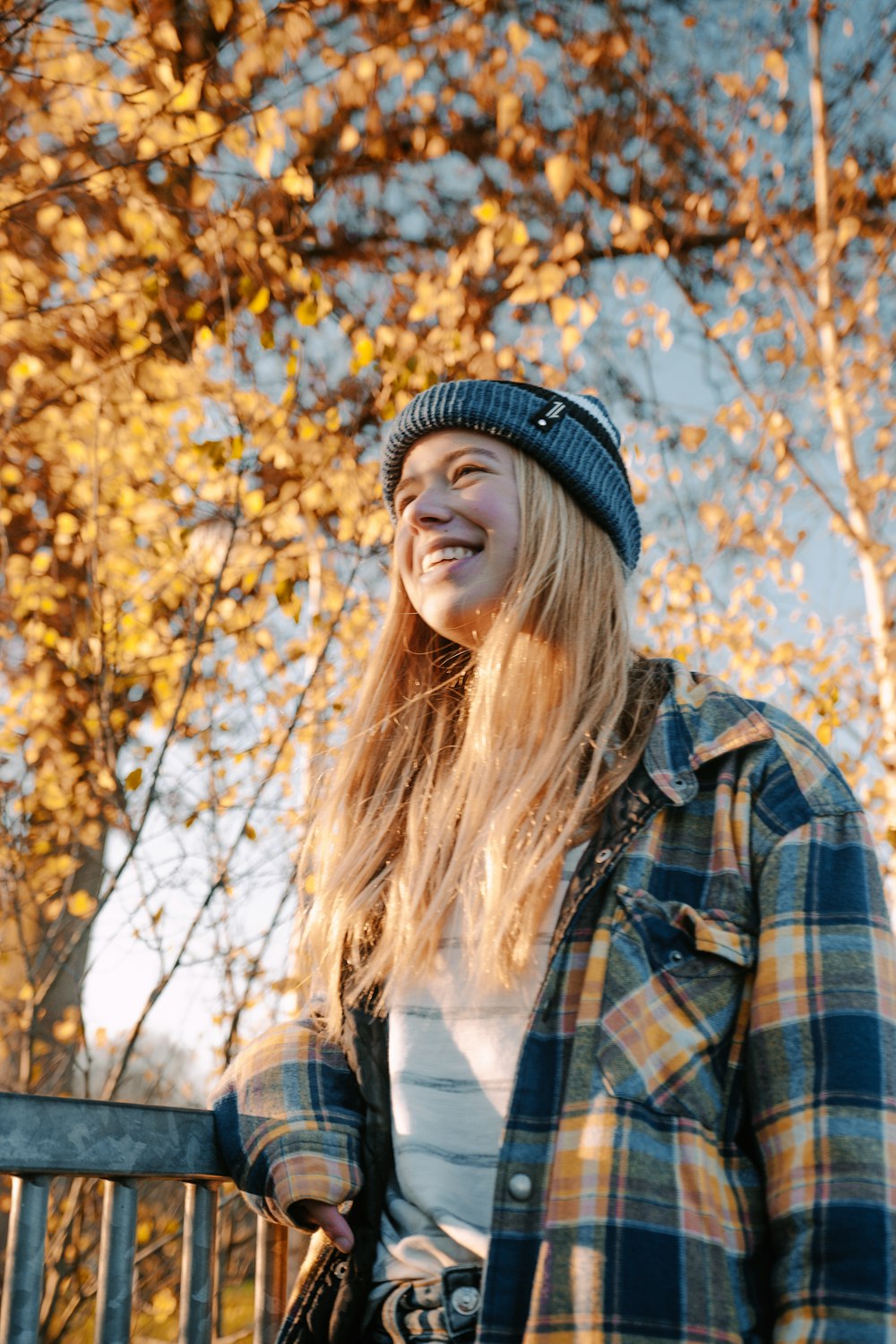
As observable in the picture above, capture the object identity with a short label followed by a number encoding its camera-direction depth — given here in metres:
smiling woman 1.17
